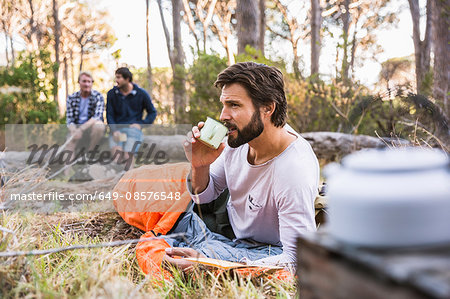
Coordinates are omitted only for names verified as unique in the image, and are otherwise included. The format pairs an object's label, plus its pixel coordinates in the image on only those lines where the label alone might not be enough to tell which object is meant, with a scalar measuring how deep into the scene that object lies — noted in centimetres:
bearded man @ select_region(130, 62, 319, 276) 224
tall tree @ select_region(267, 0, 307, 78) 1922
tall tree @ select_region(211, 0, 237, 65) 1832
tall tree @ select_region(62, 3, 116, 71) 2187
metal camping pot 73
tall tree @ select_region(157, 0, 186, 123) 916
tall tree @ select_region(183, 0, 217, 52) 1426
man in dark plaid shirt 601
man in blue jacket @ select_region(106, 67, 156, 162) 594
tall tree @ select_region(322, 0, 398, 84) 1916
